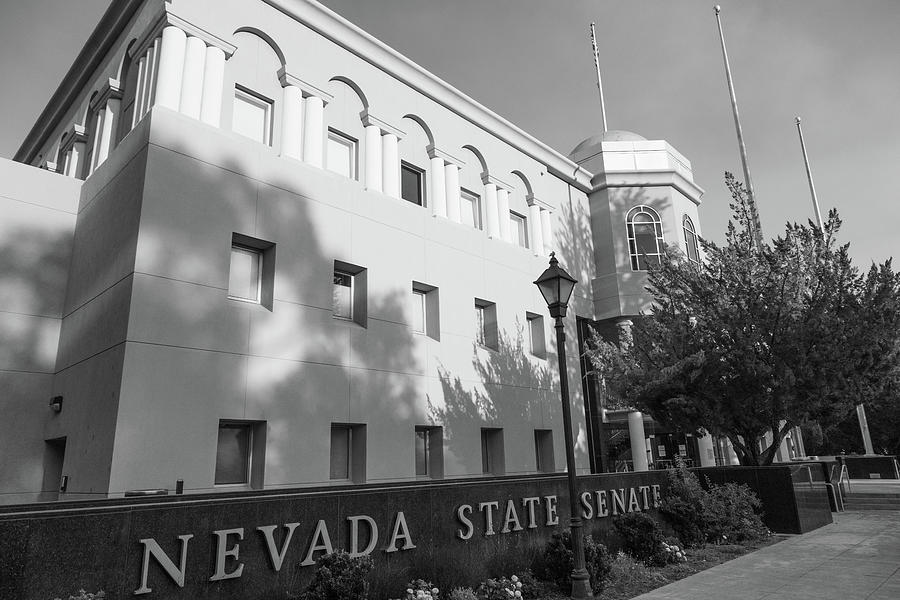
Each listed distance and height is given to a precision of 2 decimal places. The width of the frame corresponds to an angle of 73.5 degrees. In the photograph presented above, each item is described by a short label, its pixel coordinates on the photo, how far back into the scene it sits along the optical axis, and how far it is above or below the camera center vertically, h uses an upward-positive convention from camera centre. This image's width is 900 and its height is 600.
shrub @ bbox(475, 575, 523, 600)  8.48 -1.67
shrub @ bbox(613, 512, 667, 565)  11.48 -1.38
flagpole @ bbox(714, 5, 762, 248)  30.83 +17.19
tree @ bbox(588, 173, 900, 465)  14.77 +2.87
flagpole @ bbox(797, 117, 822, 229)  41.72 +18.04
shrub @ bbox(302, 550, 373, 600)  6.70 -1.15
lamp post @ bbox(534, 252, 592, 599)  9.05 +2.20
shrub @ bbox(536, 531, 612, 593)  9.52 -1.50
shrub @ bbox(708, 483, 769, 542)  13.79 -1.25
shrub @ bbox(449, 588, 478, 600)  7.97 -1.60
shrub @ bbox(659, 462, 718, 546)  13.27 -1.03
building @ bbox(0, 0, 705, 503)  12.24 +4.90
